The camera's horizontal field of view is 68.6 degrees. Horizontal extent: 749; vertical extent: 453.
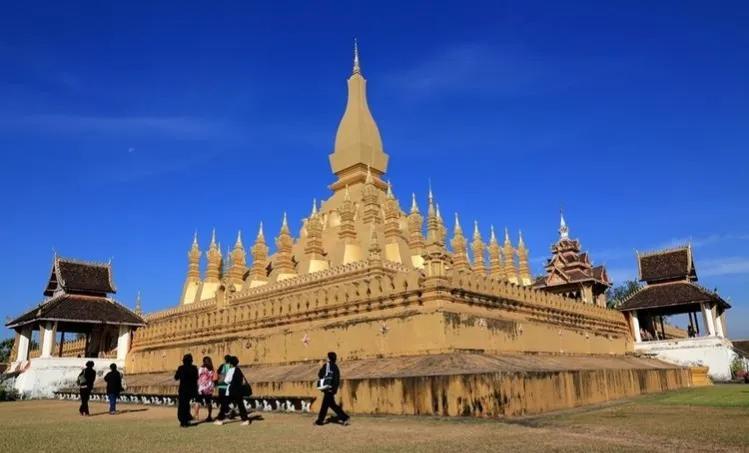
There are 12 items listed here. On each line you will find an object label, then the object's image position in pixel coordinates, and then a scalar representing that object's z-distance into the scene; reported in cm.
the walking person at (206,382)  1231
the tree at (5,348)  6209
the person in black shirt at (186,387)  1054
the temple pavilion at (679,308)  2894
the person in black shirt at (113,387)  1417
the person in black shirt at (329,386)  1004
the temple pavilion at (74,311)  2719
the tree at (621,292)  6197
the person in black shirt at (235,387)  1084
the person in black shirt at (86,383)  1380
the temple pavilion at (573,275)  3647
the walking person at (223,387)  1105
